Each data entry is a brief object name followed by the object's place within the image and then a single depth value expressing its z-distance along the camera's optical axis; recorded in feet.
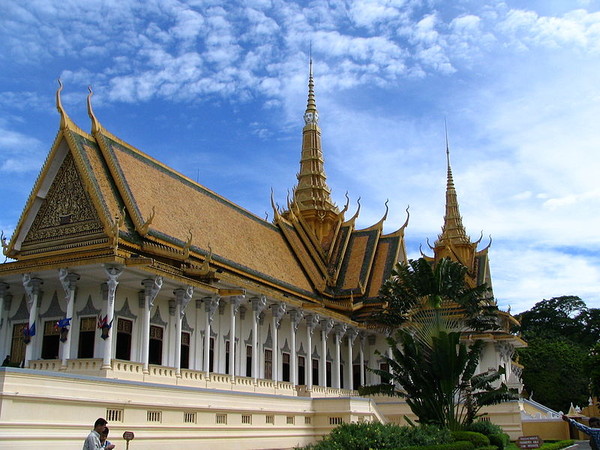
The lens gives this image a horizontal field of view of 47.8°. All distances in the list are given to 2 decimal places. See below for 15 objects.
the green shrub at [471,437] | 59.67
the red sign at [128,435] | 39.47
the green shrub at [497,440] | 65.67
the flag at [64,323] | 56.70
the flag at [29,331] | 59.82
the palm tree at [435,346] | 64.13
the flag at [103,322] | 55.74
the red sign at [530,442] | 74.02
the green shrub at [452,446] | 47.17
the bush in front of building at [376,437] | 44.50
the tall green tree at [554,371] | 165.07
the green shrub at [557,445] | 74.64
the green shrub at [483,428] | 68.33
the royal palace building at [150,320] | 46.21
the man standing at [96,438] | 26.91
